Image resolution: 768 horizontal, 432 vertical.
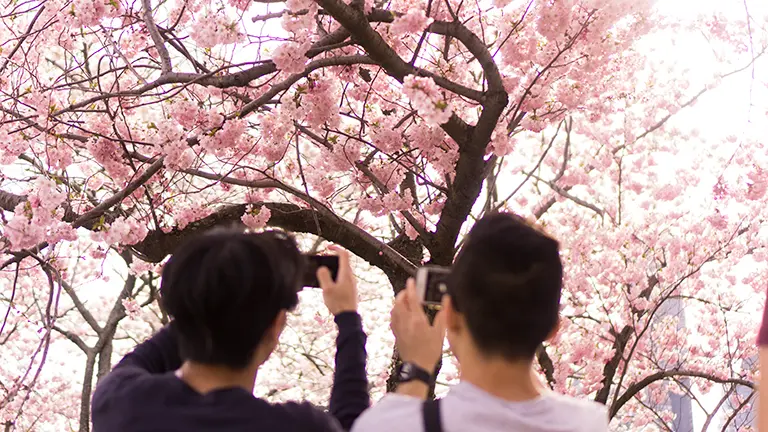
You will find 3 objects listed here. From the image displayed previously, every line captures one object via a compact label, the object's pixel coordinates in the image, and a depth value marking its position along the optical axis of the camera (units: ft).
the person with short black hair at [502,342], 4.28
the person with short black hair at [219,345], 4.25
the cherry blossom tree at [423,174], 12.85
